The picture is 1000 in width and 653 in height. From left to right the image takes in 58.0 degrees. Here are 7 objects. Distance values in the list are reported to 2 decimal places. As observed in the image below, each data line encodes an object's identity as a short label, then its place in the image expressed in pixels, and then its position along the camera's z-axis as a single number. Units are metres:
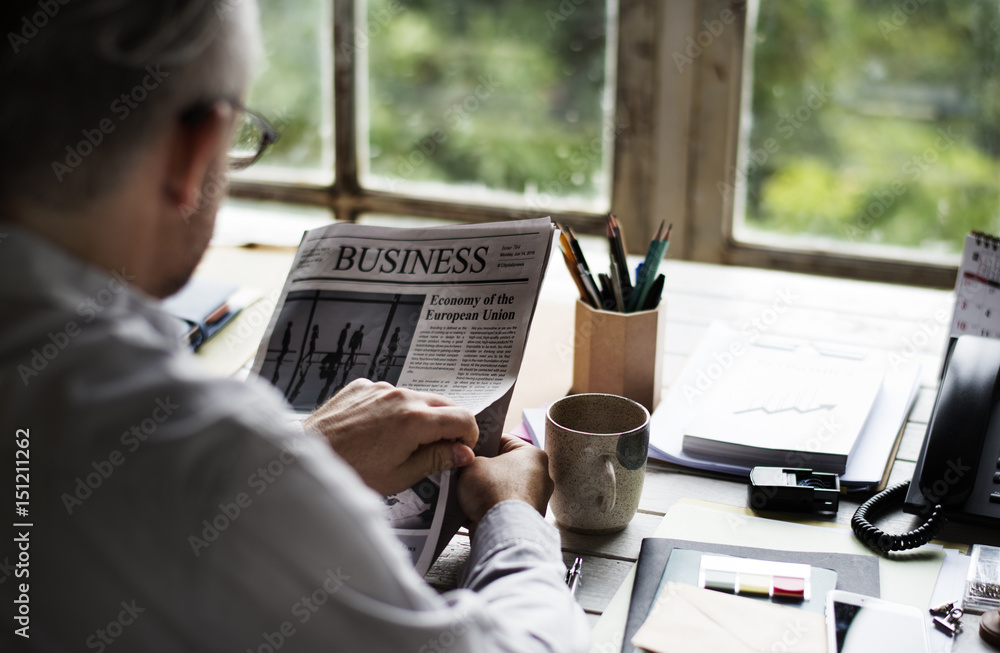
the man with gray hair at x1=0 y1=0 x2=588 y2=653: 0.46
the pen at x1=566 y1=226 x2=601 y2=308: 1.07
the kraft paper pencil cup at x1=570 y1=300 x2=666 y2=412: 1.07
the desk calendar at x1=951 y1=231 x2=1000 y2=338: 1.10
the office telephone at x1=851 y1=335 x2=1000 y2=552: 0.83
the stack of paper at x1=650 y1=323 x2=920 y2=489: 0.96
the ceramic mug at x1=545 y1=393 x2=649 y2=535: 0.83
